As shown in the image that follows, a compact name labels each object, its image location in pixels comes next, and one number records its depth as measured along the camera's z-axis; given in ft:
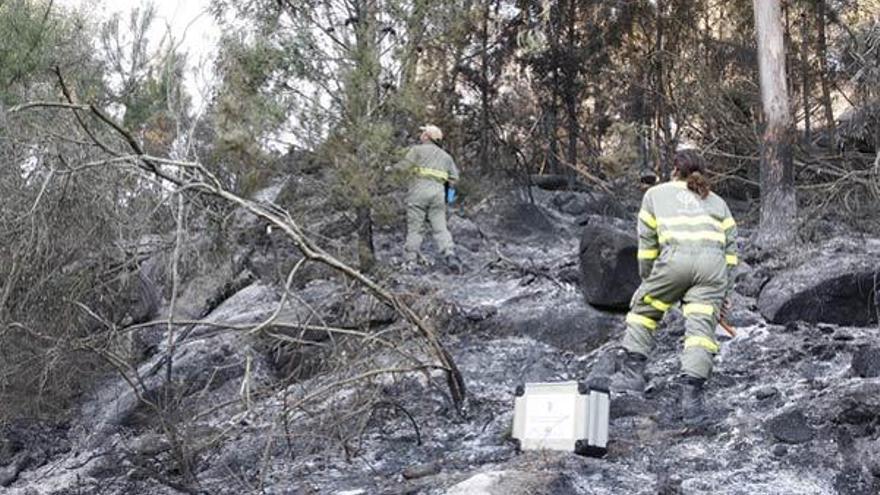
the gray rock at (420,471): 17.46
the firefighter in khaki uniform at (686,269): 17.89
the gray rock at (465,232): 37.58
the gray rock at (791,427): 16.74
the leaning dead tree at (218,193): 17.70
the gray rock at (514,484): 15.08
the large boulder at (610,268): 25.27
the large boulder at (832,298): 23.62
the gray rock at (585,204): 43.06
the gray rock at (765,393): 18.97
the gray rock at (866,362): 18.69
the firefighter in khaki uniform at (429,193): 30.86
